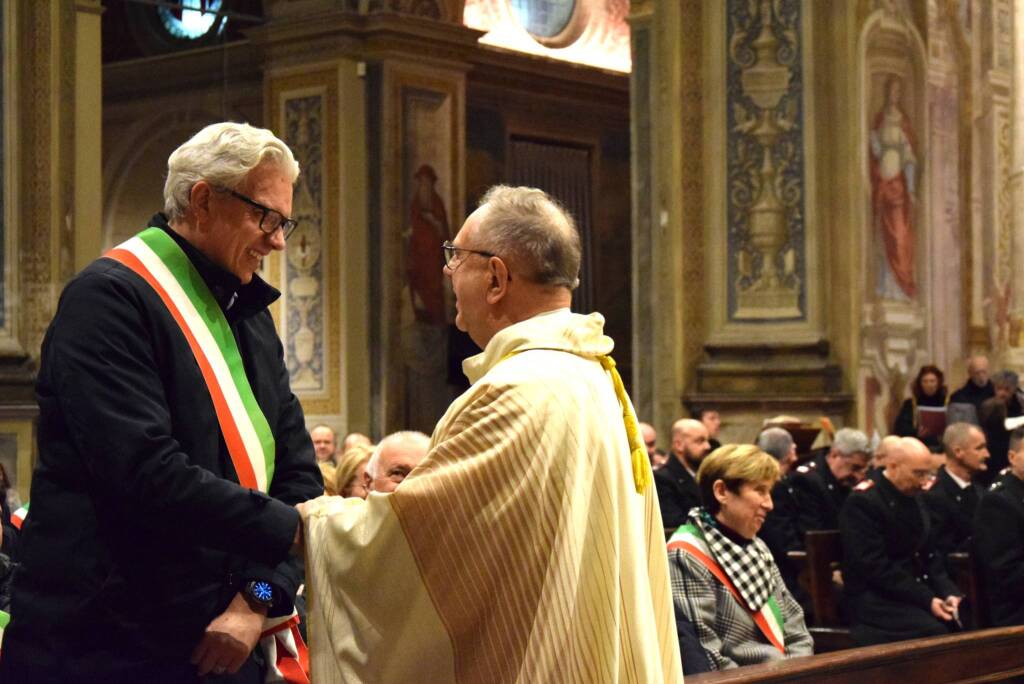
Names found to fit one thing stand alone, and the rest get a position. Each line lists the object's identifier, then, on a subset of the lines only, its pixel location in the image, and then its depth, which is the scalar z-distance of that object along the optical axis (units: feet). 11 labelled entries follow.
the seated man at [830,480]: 33.37
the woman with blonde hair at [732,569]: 17.58
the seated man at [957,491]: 30.89
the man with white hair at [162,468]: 9.46
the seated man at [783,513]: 29.60
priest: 9.55
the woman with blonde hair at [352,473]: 20.12
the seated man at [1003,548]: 25.82
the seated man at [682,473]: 32.71
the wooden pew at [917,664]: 14.82
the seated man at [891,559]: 27.12
